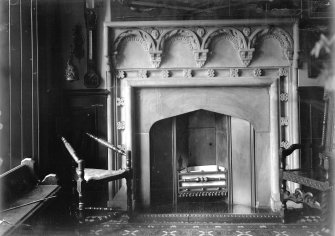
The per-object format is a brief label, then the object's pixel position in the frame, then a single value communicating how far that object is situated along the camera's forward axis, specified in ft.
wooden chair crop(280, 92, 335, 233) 9.00
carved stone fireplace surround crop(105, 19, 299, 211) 11.35
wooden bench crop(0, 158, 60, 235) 7.26
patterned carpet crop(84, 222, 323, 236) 9.52
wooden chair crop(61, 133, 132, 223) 9.46
